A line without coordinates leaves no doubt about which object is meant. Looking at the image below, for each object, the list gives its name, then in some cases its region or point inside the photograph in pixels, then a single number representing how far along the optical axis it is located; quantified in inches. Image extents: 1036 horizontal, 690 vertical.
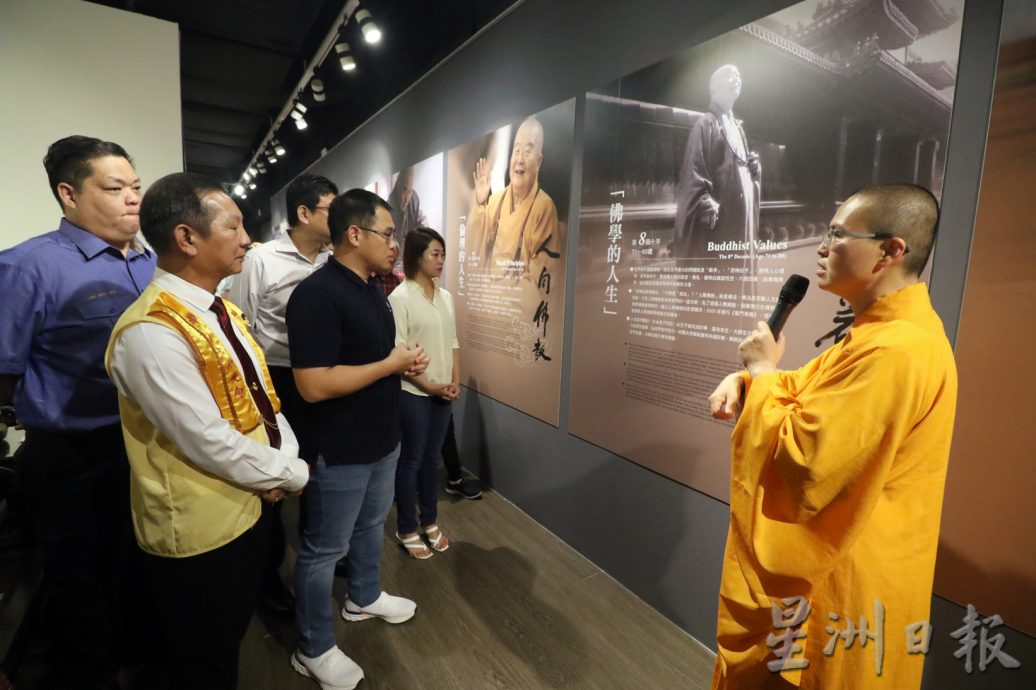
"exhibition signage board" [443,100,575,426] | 100.7
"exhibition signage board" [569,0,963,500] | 51.2
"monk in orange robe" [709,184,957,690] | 34.7
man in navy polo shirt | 55.9
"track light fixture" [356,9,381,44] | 131.8
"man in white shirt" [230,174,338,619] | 84.3
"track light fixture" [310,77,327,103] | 180.6
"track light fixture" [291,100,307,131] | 204.1
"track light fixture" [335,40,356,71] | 150.9
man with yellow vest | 39.0
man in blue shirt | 55.4
